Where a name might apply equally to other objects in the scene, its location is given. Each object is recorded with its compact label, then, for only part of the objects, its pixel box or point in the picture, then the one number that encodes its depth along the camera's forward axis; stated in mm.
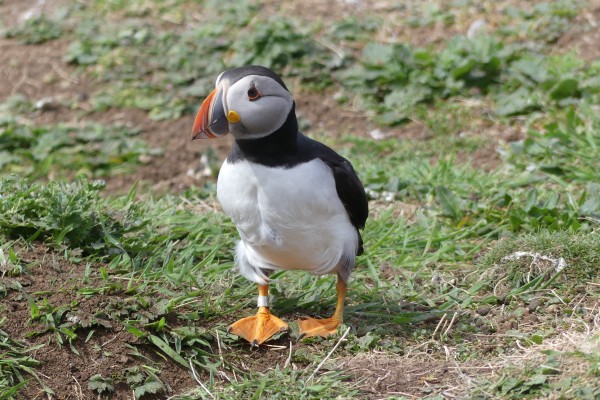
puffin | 7398
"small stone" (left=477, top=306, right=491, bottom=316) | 9008
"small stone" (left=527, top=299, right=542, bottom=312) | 8844
